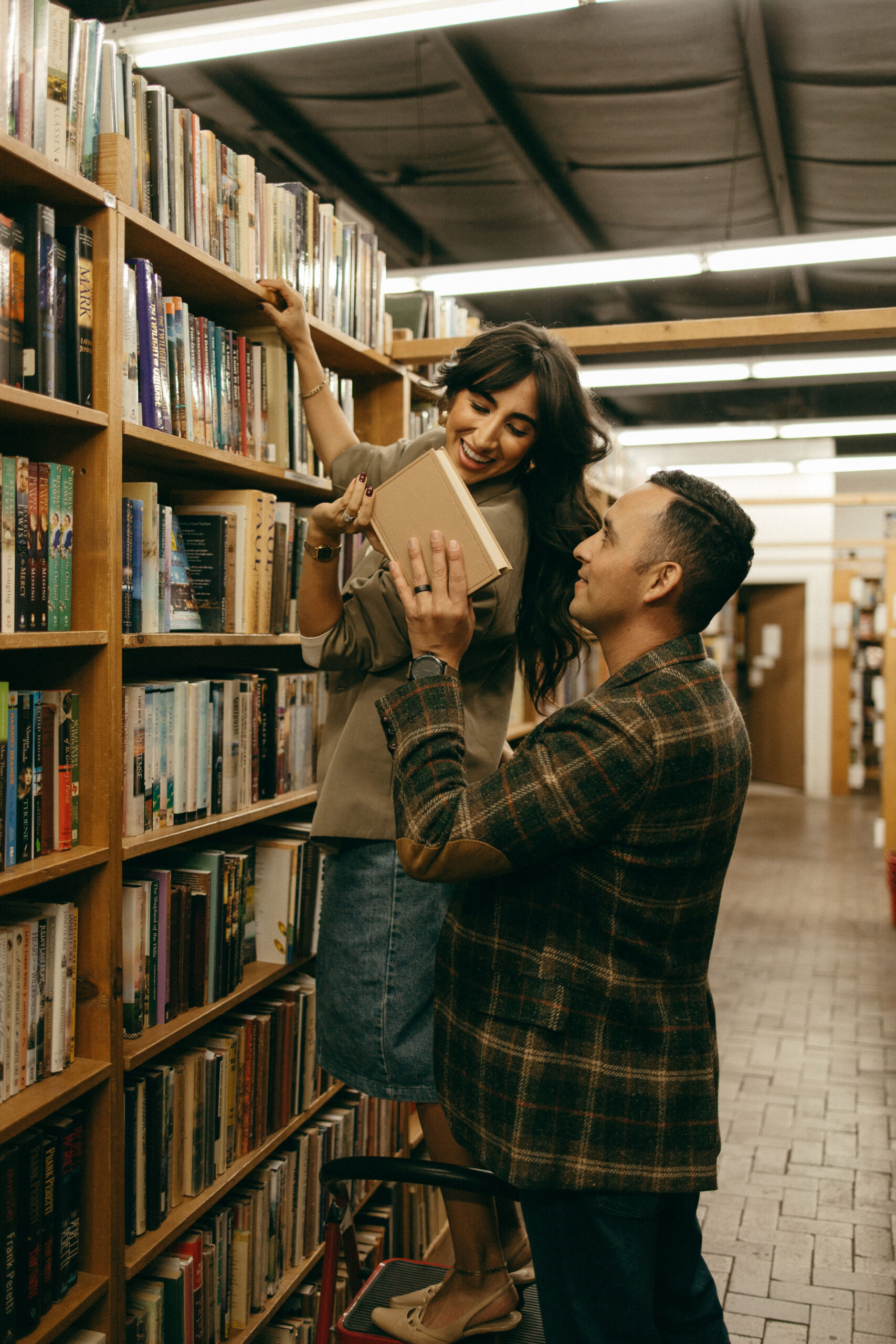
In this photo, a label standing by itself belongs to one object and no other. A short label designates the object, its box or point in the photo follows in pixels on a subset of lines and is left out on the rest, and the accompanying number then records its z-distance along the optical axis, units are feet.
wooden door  37.17
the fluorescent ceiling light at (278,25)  8.45
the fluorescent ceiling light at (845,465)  30.01
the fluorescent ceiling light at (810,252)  12.35
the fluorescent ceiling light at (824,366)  18.61
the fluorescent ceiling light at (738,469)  30.09
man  3.65
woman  5.10
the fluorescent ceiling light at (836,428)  26.53
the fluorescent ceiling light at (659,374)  20.06
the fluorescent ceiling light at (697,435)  26.53
